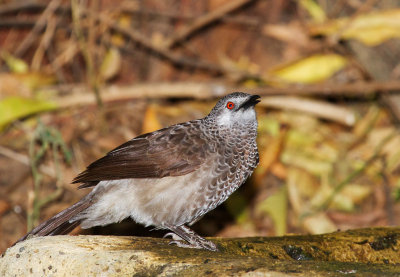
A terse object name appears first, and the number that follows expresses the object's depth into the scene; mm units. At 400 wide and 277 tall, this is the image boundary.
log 6902
